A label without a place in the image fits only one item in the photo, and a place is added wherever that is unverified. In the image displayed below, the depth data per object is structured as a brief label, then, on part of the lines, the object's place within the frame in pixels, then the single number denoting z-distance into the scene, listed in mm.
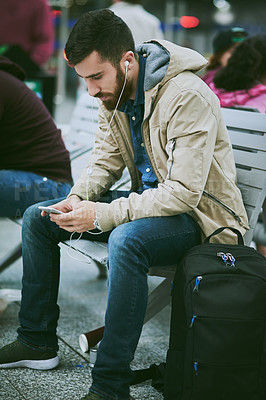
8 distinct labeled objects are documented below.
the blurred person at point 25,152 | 2930
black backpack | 1933
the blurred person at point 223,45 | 4250
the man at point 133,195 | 1969
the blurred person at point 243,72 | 3416
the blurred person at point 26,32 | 5383
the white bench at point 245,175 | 2365
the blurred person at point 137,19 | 4945
